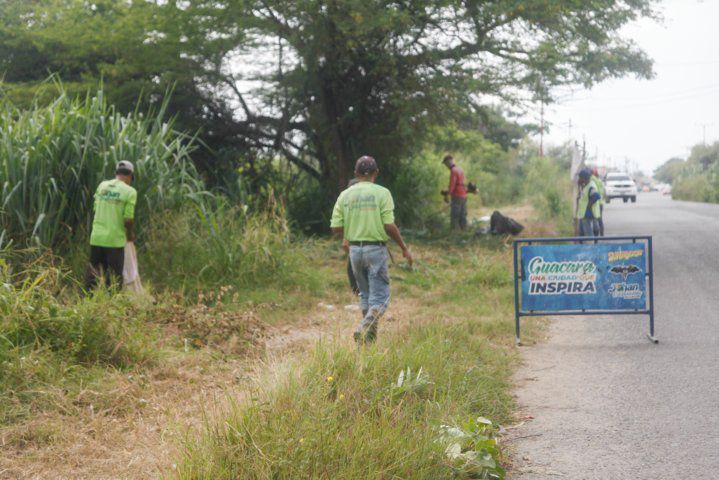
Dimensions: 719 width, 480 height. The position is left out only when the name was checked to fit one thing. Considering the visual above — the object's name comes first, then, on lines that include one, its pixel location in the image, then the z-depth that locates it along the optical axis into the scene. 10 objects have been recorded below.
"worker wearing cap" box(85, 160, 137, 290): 9.52
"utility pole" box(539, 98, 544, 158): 17.69
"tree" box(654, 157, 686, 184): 126.69
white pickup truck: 46.66
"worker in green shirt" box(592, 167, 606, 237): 15.38
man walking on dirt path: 7.55
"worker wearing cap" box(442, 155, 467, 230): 18.06
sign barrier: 8.73
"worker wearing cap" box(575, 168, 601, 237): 14.93
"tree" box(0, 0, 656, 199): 15.71
